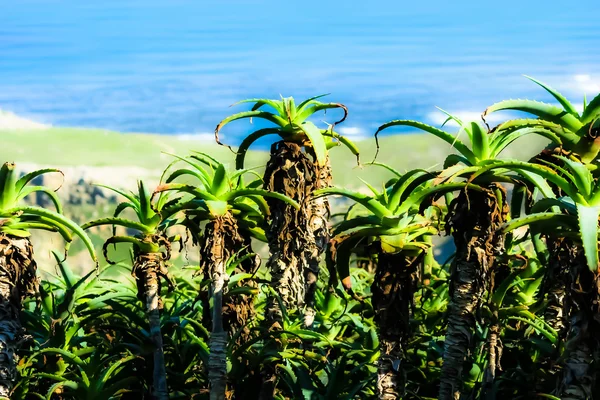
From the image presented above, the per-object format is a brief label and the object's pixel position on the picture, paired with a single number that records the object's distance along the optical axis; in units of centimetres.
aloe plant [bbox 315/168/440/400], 1353
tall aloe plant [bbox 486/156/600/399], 1112
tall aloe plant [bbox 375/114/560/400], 1336
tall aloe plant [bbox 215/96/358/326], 1637
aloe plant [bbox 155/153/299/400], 1495
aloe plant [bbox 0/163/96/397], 1405
